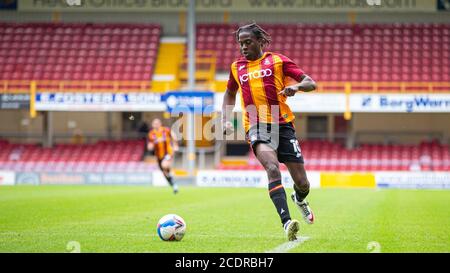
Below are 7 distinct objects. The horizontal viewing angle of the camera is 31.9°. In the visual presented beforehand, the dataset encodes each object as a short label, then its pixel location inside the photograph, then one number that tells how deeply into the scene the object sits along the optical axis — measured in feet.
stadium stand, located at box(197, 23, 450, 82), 121.08
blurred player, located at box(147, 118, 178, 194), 79.97
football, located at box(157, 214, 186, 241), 31.78
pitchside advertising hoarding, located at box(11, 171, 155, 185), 104.42
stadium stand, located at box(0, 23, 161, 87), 123.34
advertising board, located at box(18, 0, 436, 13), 129.70
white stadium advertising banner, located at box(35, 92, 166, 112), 111.34
